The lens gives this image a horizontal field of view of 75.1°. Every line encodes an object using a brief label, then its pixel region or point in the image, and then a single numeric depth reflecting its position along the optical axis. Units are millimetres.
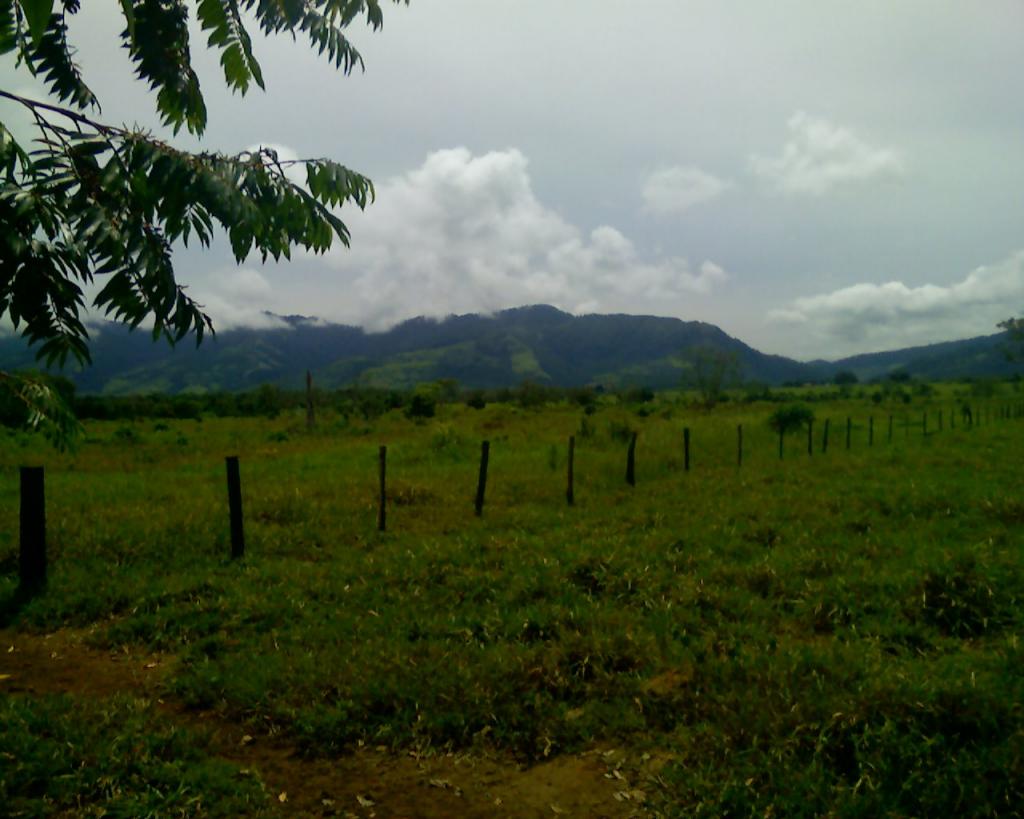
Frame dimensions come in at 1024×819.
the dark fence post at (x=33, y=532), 8555
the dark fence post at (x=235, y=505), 10180
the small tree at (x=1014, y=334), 60875
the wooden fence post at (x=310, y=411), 42625
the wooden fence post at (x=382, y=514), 12147
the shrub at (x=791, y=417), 28484
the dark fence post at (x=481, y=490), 13620
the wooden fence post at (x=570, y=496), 14797
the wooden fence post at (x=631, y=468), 17109
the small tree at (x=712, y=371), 73312
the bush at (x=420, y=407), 51094
